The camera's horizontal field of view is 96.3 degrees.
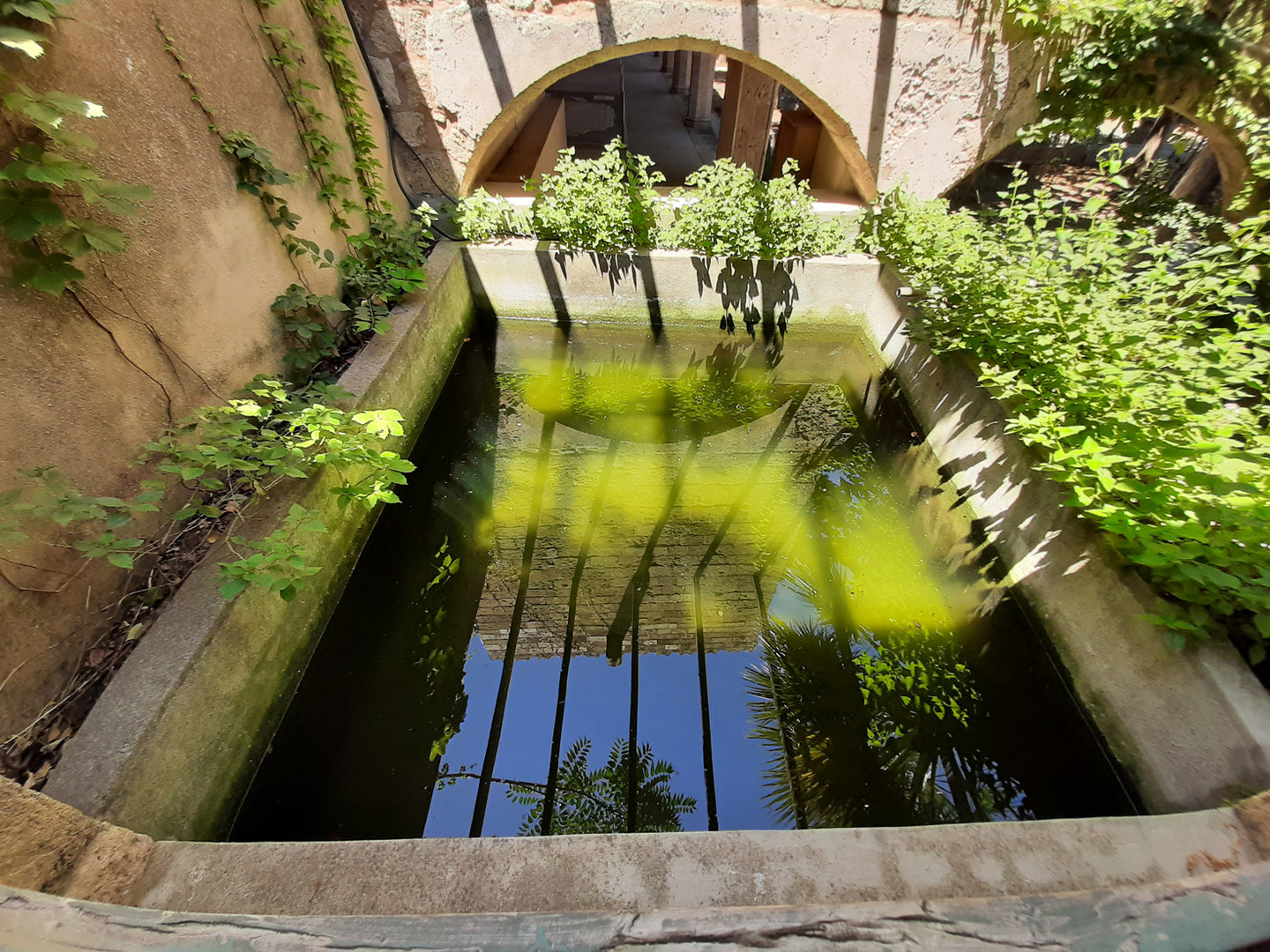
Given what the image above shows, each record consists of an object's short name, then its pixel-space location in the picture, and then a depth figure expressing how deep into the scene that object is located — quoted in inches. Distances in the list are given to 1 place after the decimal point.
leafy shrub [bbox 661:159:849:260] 190.7
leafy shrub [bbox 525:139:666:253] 190.1
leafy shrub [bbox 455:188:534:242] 198.5
